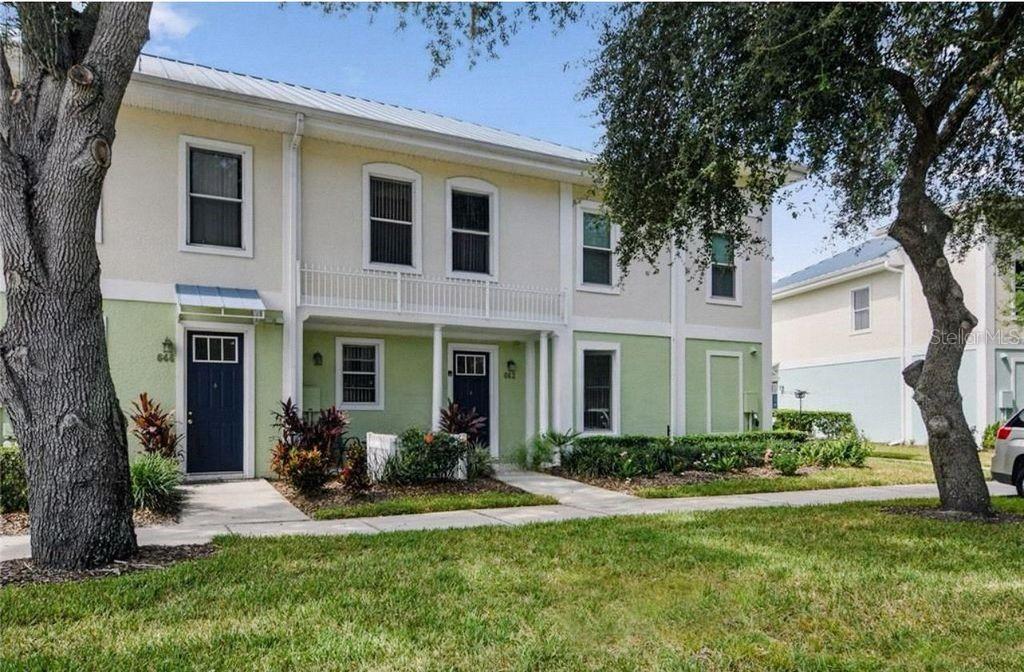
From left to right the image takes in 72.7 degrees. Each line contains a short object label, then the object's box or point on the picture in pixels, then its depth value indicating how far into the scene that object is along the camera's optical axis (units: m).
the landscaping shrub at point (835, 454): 13.92
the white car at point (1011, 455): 10.58
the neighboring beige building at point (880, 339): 19.14
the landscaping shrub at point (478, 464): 11.10
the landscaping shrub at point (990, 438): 18.20
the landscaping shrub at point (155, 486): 8.29
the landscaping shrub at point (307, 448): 9.32
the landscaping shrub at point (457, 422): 11.68
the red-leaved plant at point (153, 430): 9.95
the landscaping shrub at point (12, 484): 8.18
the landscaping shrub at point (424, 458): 10.34
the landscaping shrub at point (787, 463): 12.41
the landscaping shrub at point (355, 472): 9.30
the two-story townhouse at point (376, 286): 10.66
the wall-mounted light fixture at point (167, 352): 10.63
